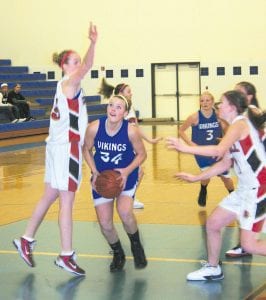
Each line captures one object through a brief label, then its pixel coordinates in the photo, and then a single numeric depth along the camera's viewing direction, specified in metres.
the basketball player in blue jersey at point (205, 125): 11.48
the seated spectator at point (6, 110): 28.04
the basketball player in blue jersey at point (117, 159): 7.67
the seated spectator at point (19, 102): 28.61
